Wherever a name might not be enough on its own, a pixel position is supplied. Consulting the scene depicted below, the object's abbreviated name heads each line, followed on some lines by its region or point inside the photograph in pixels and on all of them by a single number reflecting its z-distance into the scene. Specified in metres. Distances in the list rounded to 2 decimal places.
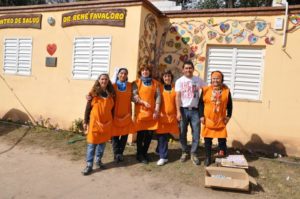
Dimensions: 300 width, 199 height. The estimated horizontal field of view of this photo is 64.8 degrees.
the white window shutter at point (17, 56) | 6.59
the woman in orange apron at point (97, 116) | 4.04
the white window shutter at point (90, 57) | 5.71
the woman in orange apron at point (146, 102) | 4.31
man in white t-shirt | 4.33
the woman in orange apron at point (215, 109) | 4.17
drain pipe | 4.98
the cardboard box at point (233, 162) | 3.92
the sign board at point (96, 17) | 5.50
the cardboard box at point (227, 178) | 3.55
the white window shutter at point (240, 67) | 5.26
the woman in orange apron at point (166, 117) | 4.35
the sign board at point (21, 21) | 6.42
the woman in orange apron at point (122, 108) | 4.26
